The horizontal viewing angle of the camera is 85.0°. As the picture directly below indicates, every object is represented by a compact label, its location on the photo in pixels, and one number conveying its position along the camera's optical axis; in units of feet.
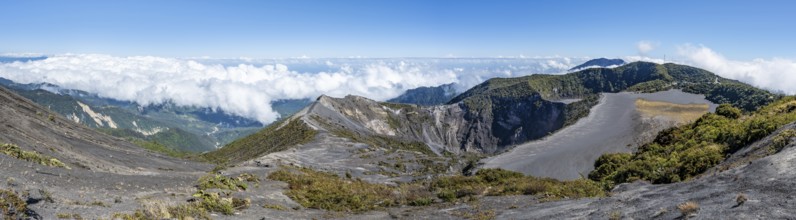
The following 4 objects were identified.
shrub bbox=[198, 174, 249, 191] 78.82
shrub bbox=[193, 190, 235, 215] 61.71
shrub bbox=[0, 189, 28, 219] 41.04
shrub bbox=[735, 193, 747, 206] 42.14
